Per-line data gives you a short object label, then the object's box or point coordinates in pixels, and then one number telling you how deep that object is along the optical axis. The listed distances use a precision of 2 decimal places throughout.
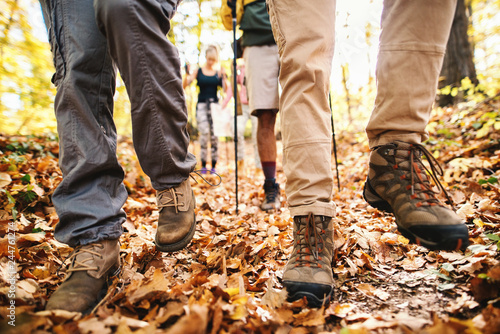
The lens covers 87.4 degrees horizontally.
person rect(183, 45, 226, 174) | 5.84
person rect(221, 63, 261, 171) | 5.18
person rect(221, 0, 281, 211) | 2.68
